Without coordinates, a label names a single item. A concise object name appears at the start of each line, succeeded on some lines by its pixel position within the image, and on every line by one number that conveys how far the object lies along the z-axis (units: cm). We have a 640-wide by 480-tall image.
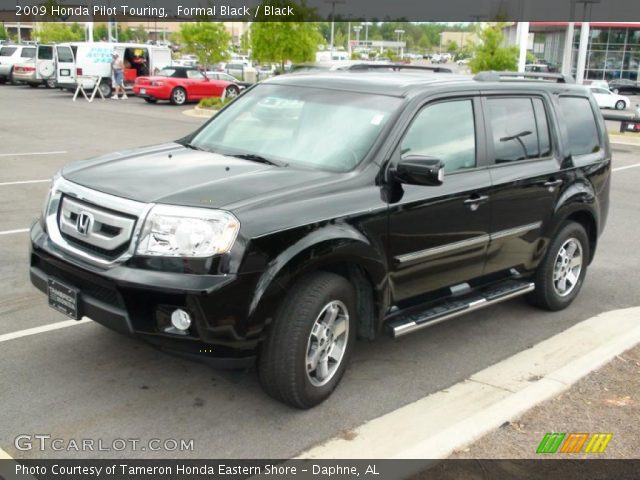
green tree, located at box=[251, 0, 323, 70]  2988
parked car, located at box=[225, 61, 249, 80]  4577
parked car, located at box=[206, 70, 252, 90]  3036
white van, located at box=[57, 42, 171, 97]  3025
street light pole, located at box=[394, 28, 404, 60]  11377
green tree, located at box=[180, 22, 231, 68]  3400
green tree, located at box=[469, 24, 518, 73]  2764
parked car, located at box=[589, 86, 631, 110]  3819
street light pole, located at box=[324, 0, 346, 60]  4959
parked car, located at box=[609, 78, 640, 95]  4888
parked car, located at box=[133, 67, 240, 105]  2827
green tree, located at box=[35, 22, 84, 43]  5859
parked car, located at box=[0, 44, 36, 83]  3662
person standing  3030
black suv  388
